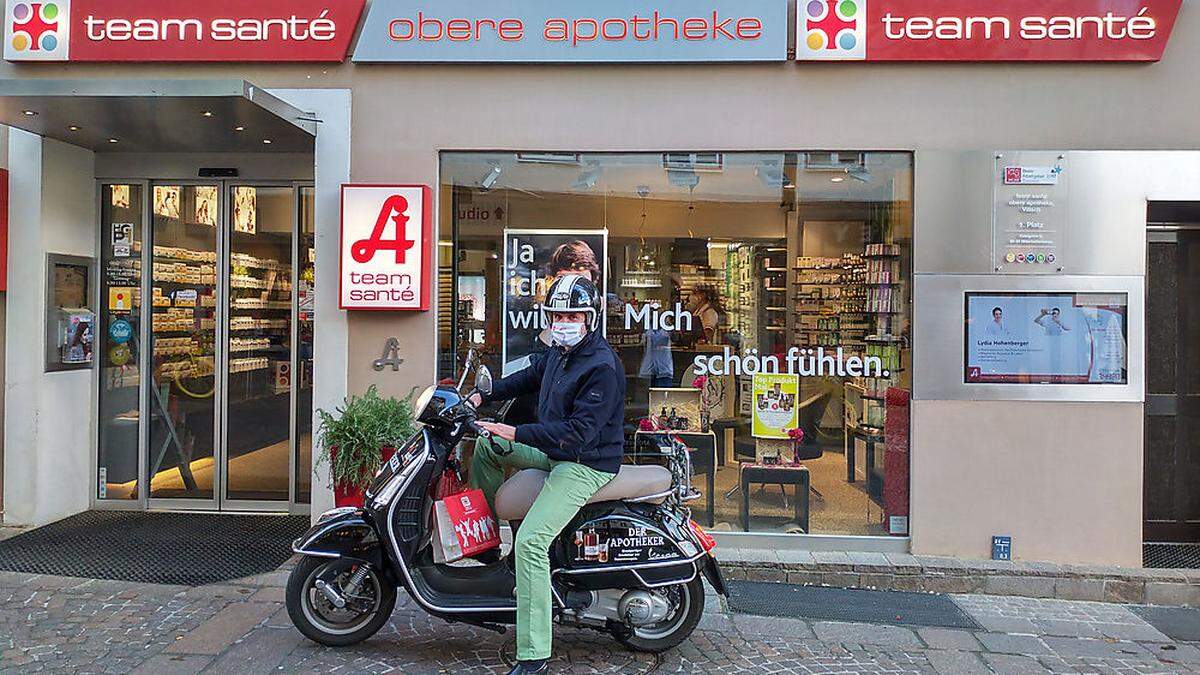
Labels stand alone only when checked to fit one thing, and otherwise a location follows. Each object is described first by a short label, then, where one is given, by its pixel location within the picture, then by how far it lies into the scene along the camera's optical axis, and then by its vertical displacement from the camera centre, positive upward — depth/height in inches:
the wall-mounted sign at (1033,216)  249.0 +33.8
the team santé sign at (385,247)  256.8 +24.5
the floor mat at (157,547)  236.5 -60.4
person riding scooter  168.9 -18.5
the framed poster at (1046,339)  249.8 +0.2
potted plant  237.1 -28.2
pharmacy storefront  249.3 +31.9
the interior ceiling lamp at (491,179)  267.7 +45.6
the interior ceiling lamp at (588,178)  266.4 +46.0
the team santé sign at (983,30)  245.9 +84.0
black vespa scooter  177.0 -44.1
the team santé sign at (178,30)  258.7 +86.2
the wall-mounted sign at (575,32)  253.8 +85.0
